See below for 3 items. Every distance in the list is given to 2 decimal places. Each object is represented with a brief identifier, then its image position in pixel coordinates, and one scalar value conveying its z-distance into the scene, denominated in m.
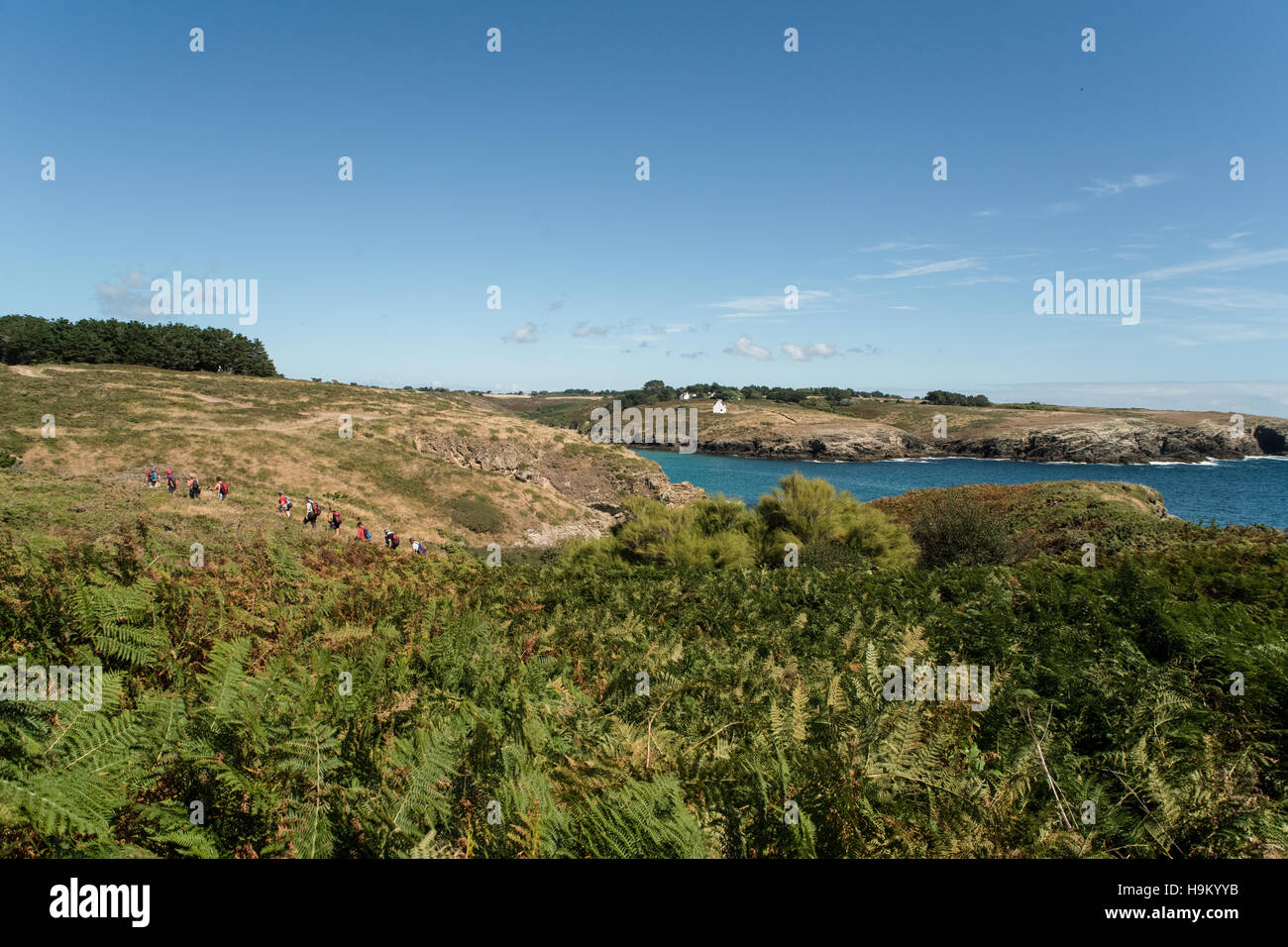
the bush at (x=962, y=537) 24.58
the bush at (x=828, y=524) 24.72
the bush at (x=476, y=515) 43.50
